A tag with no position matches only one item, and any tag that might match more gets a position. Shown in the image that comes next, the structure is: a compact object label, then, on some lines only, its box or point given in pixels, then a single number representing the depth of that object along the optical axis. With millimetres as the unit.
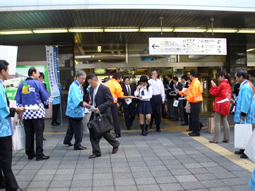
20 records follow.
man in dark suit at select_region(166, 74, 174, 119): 10116
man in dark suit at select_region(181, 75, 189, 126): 8539
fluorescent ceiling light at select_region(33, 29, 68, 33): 8814
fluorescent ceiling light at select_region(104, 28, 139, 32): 9180
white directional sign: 7820
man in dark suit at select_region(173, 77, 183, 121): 9625
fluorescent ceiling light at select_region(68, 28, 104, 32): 8977
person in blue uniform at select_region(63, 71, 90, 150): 5316
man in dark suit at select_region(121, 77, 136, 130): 7832
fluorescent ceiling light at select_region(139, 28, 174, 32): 9391
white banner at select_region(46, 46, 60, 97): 9037
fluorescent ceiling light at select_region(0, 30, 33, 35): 8837
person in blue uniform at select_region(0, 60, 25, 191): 3230
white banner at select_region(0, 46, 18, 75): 5105
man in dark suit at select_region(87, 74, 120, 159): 5094
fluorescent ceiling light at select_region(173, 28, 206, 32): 9461
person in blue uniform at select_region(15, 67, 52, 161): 4824
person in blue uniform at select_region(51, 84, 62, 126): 9164
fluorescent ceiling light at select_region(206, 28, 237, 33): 9617
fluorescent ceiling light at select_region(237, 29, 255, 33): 9703
